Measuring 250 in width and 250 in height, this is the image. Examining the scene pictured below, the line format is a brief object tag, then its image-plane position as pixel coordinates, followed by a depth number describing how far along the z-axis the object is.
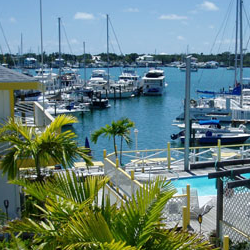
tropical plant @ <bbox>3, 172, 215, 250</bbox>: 5.25
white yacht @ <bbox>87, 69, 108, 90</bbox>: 86.44
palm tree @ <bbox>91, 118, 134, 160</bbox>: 18.86
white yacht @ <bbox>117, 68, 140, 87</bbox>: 92.75
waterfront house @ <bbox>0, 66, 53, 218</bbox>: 11.68
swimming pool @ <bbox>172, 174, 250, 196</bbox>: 16.64
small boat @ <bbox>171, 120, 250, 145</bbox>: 39.50
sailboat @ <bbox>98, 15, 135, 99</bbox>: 82.50
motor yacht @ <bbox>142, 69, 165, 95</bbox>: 90.86
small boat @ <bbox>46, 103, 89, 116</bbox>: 59.66
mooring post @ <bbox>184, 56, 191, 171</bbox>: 18.22
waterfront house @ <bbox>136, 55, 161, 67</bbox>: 162.38
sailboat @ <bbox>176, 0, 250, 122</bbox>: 51.03
